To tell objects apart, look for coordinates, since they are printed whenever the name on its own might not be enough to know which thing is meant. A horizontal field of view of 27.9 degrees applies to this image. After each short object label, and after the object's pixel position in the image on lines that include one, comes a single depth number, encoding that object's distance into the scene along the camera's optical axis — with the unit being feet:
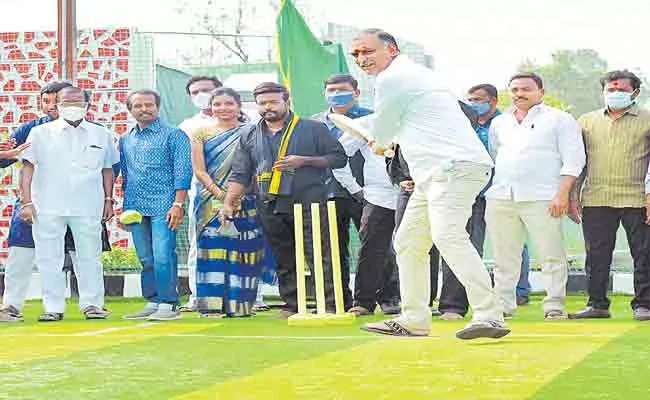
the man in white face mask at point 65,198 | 35.22
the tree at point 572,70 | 160.29
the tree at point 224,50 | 57.03
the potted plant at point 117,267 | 47.50
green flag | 48.11
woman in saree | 35.50
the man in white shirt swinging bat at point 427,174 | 25.14
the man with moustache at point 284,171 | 34.09
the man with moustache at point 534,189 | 32.58
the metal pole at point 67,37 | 45.60
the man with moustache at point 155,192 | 35.27
